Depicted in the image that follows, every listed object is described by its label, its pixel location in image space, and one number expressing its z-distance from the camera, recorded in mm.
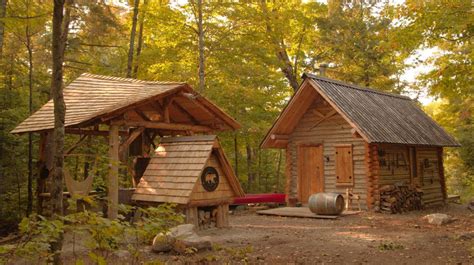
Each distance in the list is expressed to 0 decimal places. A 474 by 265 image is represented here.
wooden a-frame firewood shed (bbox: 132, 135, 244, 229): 11383
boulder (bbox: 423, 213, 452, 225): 13459
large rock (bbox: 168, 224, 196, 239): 9180
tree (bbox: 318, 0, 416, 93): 25297
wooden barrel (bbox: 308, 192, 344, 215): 14914
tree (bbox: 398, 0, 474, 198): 10930
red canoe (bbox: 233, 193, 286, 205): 18172
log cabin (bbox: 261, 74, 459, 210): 16828
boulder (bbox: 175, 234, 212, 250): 8805
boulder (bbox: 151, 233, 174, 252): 8856
